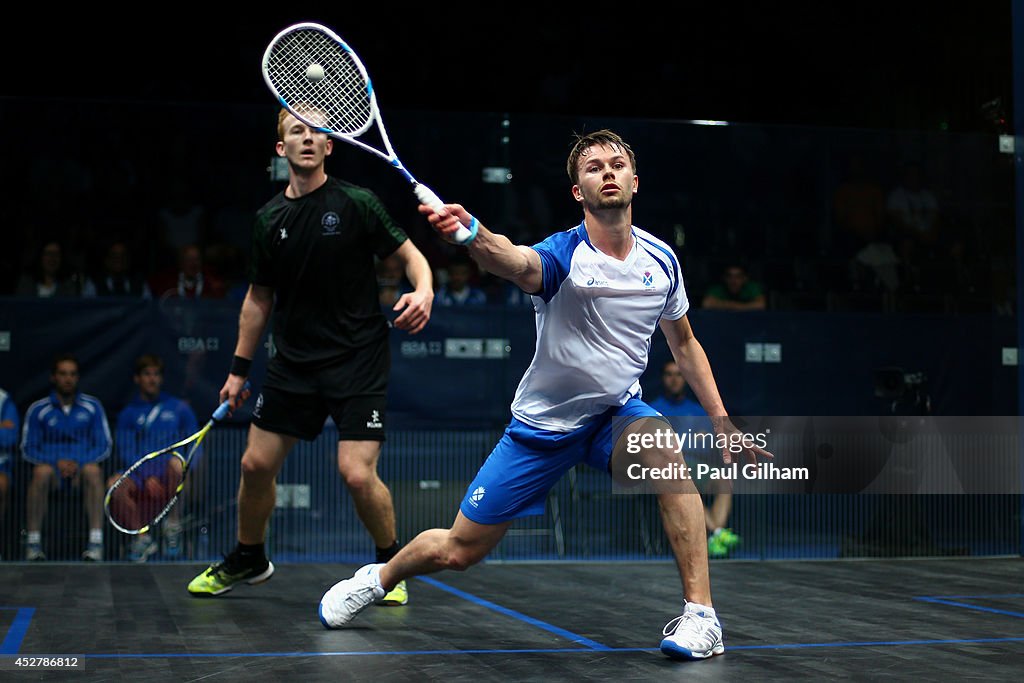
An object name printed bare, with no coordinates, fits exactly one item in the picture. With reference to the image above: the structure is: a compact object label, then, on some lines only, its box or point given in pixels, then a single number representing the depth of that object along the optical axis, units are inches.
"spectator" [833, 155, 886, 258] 257.9
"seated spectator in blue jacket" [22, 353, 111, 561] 226.4
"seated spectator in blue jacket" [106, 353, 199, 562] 229.3
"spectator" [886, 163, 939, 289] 258.4
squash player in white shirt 126.2
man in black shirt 163.8
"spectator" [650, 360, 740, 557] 241.9
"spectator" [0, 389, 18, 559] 225.6
